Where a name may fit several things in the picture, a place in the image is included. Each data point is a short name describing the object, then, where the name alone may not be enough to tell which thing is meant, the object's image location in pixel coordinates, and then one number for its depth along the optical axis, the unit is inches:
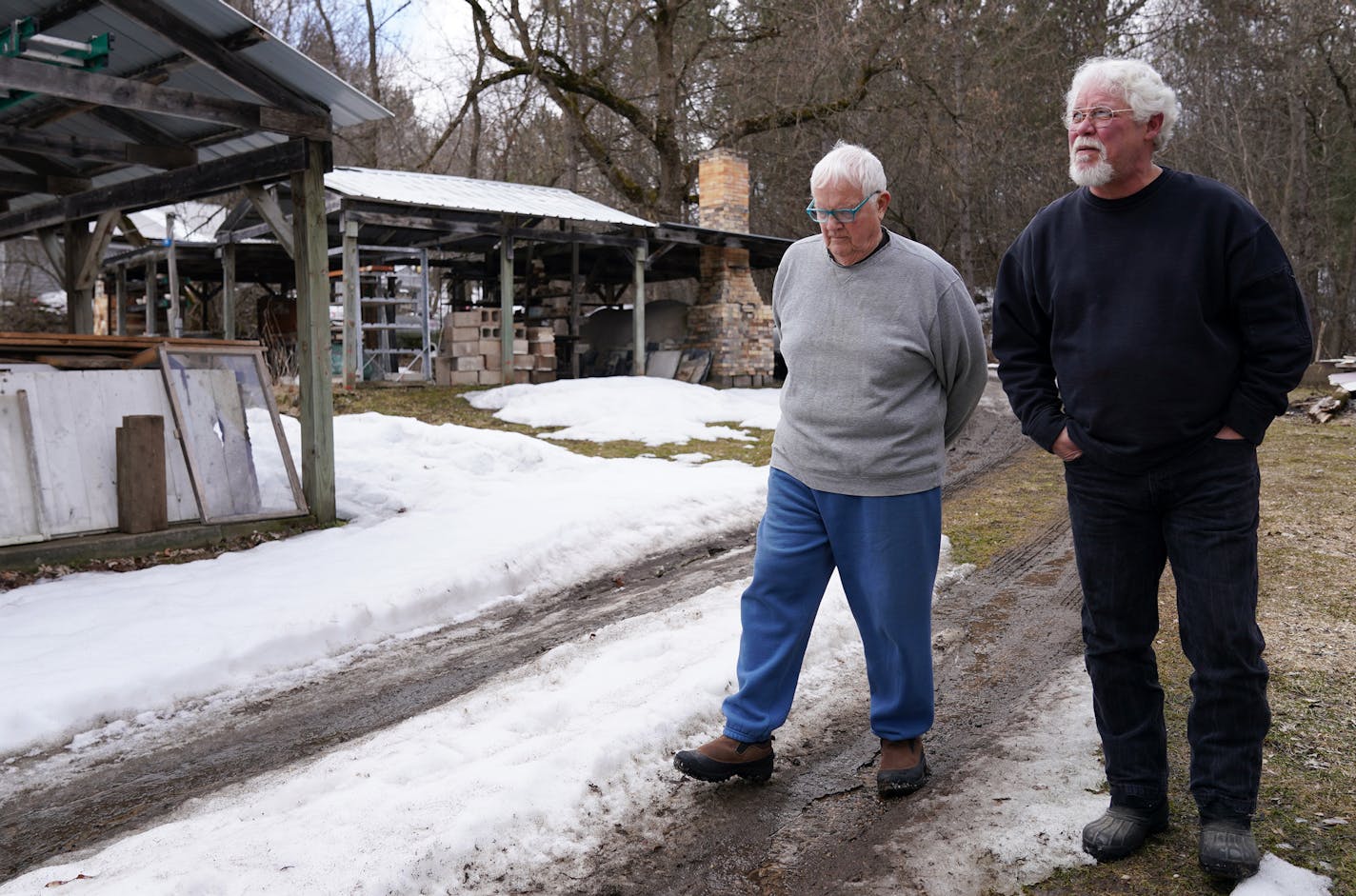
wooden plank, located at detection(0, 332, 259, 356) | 274.7
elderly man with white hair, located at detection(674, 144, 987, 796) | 122.0
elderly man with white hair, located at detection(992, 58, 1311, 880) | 99.6
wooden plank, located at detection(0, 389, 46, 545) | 256.8
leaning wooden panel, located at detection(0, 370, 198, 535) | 265.9
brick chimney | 830.5
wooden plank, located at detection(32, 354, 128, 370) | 278.2
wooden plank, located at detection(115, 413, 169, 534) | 274.5
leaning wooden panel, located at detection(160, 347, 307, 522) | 294.5
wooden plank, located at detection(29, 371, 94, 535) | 265.7
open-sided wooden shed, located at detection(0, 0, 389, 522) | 252.8
